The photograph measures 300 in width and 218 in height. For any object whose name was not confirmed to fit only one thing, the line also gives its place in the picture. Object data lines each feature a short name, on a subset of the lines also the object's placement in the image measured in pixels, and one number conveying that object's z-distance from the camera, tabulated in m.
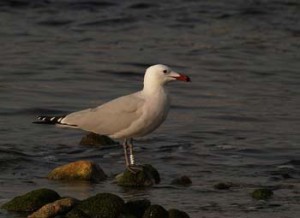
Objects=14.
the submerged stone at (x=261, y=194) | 19.69
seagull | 21.44
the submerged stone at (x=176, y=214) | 17.36
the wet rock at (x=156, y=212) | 17.36
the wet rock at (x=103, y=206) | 17.61
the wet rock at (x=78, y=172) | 20.91
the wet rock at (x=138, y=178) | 20.80
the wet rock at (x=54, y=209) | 17.52
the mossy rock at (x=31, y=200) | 18.14
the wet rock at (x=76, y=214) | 17.48
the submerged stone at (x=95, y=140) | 24.97
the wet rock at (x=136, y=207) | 17.75
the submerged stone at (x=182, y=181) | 21.11
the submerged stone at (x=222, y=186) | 20.67
